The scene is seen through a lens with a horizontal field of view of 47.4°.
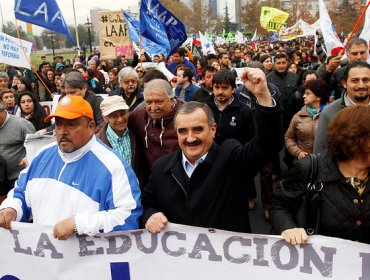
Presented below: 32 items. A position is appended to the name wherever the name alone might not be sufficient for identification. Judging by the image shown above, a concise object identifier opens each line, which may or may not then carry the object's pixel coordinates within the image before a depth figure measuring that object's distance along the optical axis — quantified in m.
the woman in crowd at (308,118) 4.67
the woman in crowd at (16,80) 8.09
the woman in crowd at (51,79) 10.70
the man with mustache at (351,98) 3.33
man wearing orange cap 2.43
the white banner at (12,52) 7.25
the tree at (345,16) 46.03
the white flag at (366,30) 5.67
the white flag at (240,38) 25.32
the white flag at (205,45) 14.95
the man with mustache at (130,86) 5.14
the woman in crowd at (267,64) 8.89
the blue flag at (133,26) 10.18
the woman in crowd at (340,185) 2.13
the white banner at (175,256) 2.27
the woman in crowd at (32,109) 5.41
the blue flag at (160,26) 6.62
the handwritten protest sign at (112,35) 12.41
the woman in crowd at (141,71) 7.62
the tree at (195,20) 48.62
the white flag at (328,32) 7.29
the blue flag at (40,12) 7.00
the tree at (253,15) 54.99
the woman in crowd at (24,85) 7.67
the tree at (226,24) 71.00
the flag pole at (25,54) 7.34
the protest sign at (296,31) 19.09
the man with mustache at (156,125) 3.33
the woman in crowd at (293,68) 8.90
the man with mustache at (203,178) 2.48
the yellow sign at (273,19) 22.88
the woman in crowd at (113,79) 9.46
